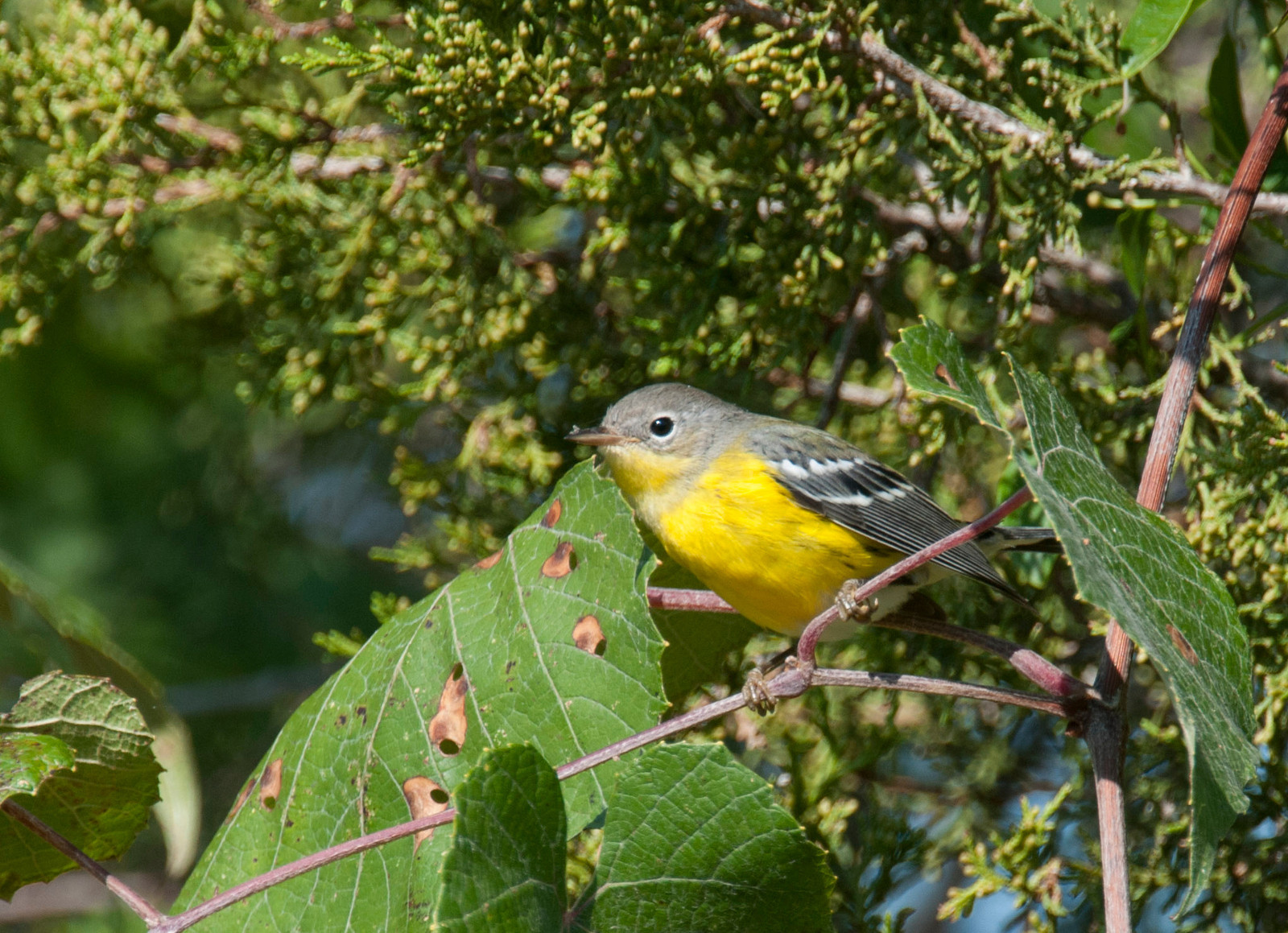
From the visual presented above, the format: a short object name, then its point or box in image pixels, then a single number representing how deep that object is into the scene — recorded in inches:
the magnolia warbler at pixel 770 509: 177.1
